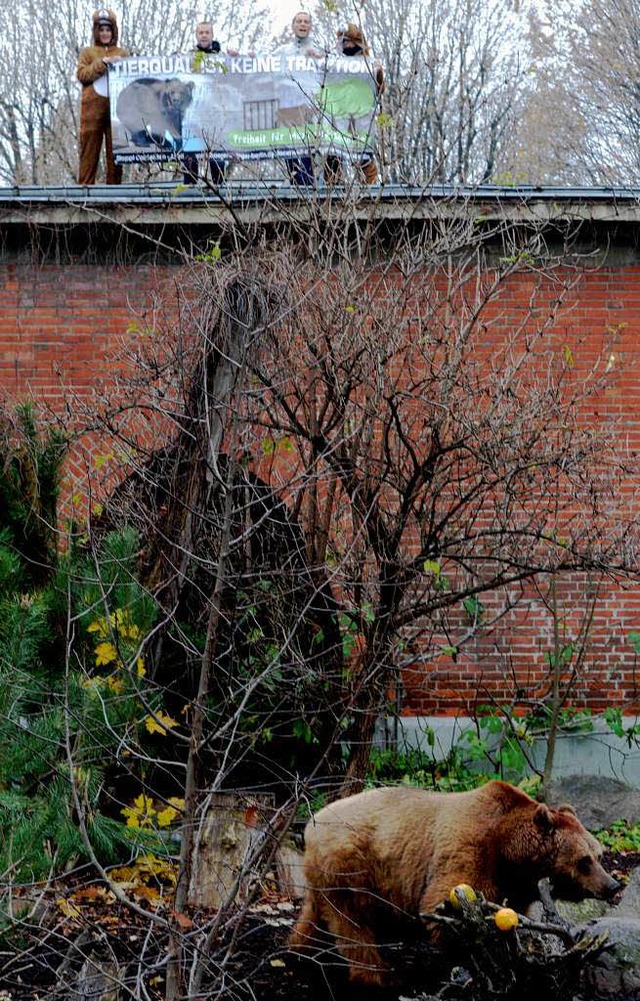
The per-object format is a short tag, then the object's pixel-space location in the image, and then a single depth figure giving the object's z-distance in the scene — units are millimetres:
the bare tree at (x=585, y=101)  26750
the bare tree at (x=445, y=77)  26875
